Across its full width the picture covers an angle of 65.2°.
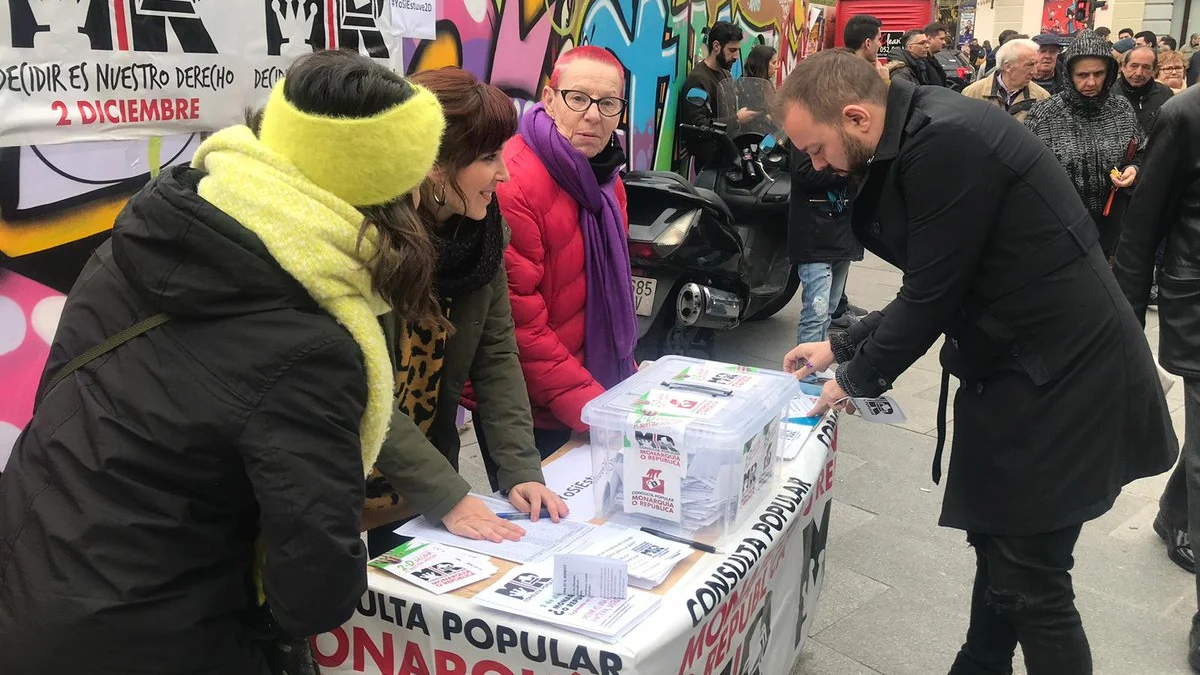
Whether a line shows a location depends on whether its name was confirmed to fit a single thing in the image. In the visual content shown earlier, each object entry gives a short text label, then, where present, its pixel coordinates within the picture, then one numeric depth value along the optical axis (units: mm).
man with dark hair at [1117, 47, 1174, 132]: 6289
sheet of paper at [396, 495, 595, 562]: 1826
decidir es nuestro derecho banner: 2729
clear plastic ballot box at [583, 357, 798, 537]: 1875
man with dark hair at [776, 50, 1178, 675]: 2006
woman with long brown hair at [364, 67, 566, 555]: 1797
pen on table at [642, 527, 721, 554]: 1860
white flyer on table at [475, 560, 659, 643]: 1552
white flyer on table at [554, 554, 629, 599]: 1643
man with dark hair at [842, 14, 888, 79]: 6617
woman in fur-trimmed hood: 4770
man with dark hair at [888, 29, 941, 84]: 7620
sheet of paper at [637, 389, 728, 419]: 1968
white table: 1553
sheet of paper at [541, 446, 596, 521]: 2066
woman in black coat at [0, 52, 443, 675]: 1169
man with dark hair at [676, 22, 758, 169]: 6612
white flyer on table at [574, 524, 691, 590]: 1721
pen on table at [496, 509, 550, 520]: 2002
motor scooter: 4578
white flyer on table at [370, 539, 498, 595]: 1694
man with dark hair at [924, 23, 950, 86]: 9908
